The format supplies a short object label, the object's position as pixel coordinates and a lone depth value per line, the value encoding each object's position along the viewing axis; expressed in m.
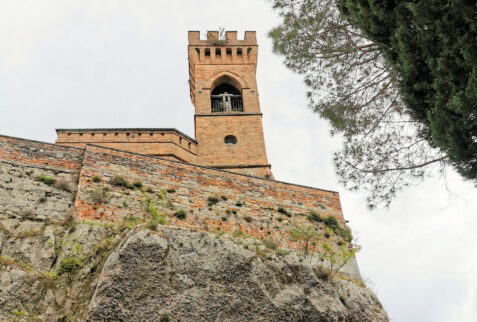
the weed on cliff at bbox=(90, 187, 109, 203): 11.35
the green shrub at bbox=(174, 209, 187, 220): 11.96
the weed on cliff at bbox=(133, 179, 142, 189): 12.20
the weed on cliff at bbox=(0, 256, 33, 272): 8.59
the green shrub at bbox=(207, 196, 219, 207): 12.73
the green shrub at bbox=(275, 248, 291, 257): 9.59
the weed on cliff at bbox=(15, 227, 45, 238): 9.75
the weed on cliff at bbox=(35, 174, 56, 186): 11.43
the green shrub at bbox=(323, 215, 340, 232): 13.66
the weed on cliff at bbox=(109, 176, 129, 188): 11.96
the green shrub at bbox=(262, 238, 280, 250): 10.06
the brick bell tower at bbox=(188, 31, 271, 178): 18.70
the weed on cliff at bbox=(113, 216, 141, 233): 9.70
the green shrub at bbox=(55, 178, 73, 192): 11.45
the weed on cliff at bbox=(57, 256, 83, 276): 8.98
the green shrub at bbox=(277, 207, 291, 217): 13.41
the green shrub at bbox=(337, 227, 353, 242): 13.53
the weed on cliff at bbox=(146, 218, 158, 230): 8.80
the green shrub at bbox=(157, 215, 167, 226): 10.31
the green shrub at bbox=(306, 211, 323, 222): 13.67
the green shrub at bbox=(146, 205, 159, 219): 11.13
